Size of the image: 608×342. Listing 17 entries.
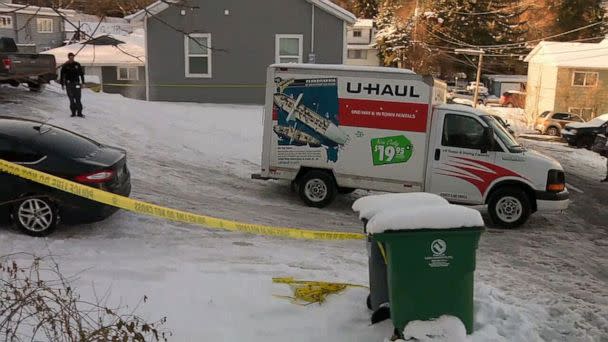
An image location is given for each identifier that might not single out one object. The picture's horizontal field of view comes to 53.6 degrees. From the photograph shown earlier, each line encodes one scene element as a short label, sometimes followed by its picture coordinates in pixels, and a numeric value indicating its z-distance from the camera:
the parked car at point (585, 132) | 28.62
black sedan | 7.18
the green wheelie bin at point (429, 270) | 4.51
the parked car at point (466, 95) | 54.22
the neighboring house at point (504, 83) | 61.53
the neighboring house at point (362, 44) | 68.25
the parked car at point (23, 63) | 16.80
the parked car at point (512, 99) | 53.24
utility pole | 42.25
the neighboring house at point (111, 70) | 32.72
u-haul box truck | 10.16
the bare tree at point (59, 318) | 3.87
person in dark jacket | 15.48
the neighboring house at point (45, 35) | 40.20
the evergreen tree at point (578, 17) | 63.72
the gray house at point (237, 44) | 23.41
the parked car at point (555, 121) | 36.75
